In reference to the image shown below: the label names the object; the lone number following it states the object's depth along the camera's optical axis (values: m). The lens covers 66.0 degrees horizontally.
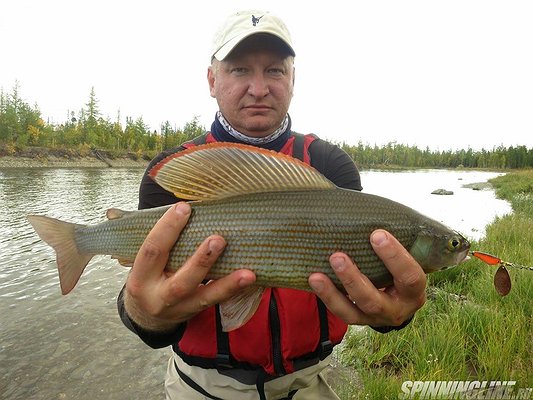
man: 0.50
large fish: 0.50
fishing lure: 0.70
